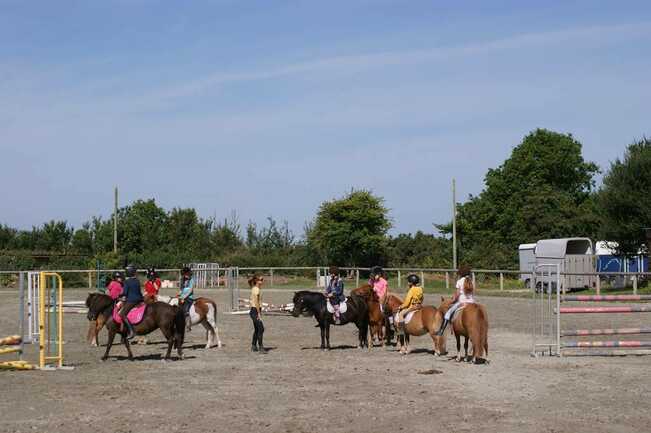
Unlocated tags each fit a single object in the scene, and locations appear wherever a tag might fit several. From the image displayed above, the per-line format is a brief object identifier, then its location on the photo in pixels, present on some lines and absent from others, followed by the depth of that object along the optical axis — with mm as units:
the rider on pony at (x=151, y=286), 22781
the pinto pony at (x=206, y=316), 20912
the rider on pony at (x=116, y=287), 22094
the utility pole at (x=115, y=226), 64438
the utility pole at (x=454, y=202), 58281
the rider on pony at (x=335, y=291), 20422
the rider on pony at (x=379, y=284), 20688
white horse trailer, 42188
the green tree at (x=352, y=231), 62500
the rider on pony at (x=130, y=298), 18547
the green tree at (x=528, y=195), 65688
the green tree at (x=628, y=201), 46312
